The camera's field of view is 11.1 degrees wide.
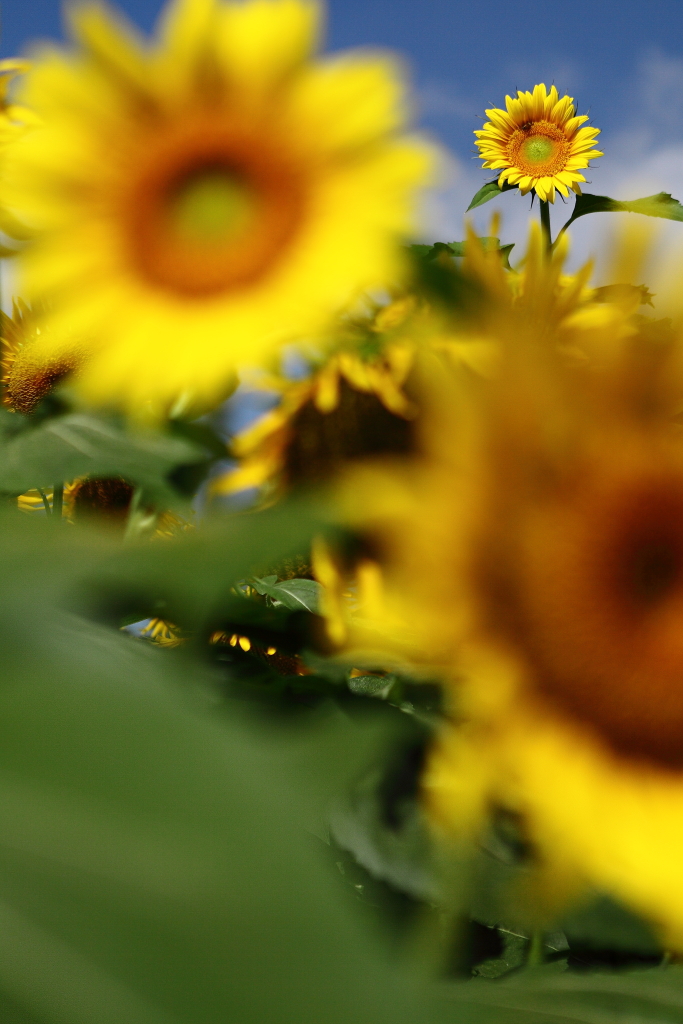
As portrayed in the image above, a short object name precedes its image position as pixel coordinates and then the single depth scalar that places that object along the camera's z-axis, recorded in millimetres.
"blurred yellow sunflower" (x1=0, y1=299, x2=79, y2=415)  1720
